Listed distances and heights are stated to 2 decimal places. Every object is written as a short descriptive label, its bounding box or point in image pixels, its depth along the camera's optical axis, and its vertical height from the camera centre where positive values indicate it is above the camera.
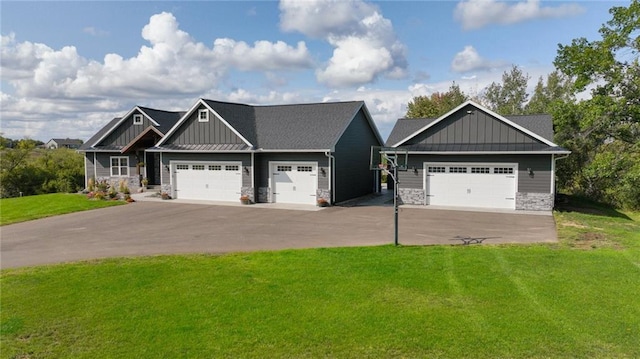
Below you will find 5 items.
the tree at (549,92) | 39.25 +5.78
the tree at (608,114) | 20.08 +1.87
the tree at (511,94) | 43.97 +6.16
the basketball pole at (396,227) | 10.84 -1.83
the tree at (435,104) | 44.83 +5.37
